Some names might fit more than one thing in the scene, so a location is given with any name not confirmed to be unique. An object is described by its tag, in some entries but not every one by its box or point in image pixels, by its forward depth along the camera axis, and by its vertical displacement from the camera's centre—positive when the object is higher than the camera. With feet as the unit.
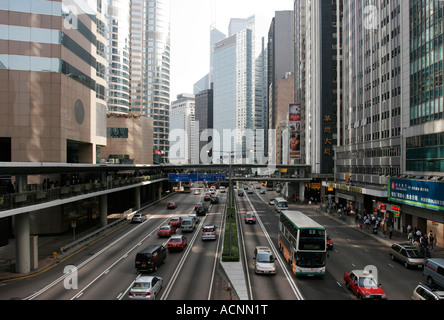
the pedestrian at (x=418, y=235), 117.18 -25.51
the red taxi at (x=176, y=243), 105.81 -25.26
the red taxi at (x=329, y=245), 108.03 -26.19
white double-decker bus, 76.48 -19.67
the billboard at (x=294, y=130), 305.73 +27.80
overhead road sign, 264.72 -12.06
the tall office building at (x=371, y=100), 155.84 +32.50
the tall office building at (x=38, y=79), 121.90 +30.32
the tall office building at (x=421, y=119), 117.50 +16.23
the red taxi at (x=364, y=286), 62.03 -23.50
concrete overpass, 77.97 -9.97
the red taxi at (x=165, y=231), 126.31 -25.75
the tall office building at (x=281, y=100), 553.23 +99.23
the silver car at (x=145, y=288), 61.87 -23.23
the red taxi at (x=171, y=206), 214.59 -27.75
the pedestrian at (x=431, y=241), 111.36 -25.87
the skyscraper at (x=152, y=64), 497.05 +145.21
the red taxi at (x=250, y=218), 160.04 -26.56
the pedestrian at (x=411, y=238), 115.34 -25.95
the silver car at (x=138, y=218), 163.22 -26.85
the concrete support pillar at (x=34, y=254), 87.42 -23.49
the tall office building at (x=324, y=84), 273.54 +62.61
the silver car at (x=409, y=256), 87.20 -24.49
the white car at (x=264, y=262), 80.64 -24.28
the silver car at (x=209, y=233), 120.88 -25.29
